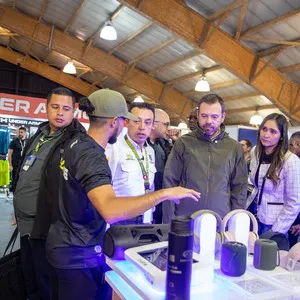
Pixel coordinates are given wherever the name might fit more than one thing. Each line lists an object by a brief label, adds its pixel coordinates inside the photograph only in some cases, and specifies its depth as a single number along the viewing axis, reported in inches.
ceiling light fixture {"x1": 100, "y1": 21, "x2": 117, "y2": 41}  239.1
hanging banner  301.0
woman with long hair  78.9
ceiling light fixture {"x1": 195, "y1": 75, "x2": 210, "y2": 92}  288.5
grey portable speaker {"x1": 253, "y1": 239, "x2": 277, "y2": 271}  46.6
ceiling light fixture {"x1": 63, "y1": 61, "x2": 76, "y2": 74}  356.5
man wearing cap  52.3
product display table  38.0
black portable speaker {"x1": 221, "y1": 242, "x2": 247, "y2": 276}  43.6
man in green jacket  80.8
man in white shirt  86.4
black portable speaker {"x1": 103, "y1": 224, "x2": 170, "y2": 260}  49.9
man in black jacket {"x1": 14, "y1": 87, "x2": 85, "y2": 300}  73.2
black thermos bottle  35.1
